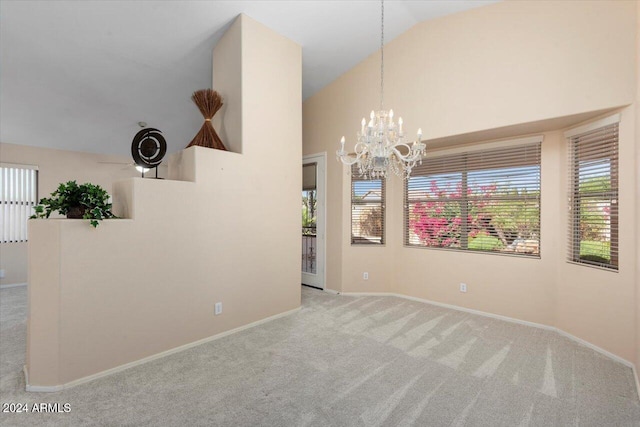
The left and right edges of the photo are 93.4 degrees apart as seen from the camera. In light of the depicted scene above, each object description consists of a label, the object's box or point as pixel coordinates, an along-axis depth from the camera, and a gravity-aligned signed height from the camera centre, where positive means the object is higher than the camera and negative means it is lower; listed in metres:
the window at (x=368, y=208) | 4.71 +0.09
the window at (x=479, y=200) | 3.61 +0.19
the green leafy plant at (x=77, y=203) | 2.28 +0.08
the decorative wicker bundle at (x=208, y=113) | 3.23 +1.12
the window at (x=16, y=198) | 5.16 +0.28
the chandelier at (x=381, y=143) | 2.69 +0.65
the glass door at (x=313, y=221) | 5.00 -0.12
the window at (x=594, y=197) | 2.82 +0.17
